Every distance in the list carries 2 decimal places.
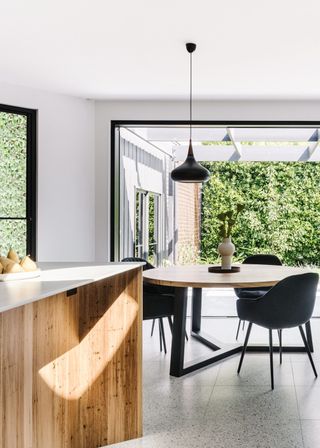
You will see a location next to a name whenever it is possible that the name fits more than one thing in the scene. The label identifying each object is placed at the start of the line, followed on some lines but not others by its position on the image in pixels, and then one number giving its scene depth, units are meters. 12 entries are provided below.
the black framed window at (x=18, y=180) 4.71
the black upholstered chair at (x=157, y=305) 3.76
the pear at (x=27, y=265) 2.22
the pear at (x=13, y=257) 2.32
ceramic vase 4.29
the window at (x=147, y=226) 7.22
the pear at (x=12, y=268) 2.13
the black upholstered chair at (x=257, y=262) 4.41
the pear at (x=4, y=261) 2.17
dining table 3.53
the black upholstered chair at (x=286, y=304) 3.36
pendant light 3.72
